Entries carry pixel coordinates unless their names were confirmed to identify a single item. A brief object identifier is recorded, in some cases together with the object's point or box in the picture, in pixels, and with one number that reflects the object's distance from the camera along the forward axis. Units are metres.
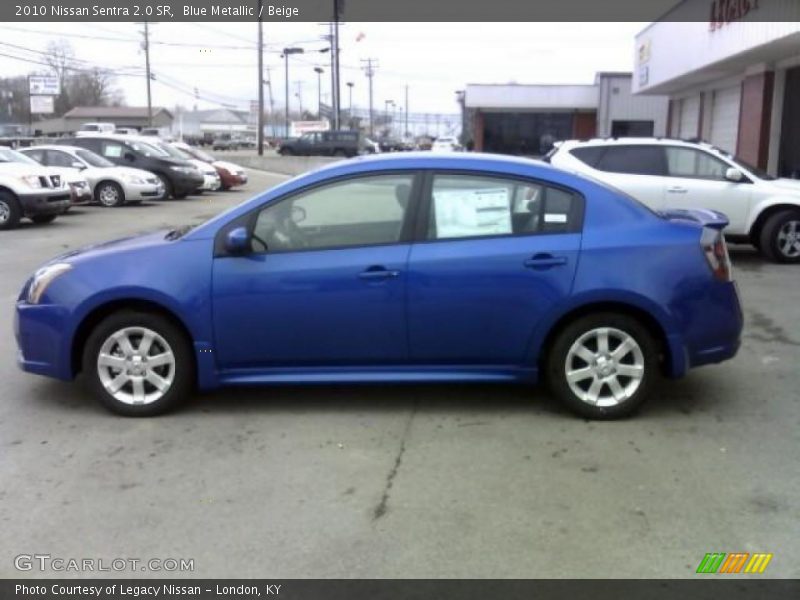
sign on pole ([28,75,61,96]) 46.78
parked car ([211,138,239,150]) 80.43
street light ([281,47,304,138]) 50.50
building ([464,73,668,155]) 40.56
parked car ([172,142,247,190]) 27.00
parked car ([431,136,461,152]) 48.00
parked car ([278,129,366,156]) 46.00
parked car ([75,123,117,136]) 44.04
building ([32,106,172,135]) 101.00
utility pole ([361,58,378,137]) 91.99
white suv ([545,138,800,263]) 10.73
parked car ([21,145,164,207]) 19.55
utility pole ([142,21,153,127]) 62.75
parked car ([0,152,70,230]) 15.16
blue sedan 4.82
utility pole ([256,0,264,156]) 44.72
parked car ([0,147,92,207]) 17.59
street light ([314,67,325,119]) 71.40
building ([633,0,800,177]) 14.91
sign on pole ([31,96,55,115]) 47.09
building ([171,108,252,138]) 114.56
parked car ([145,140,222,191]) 23.30
